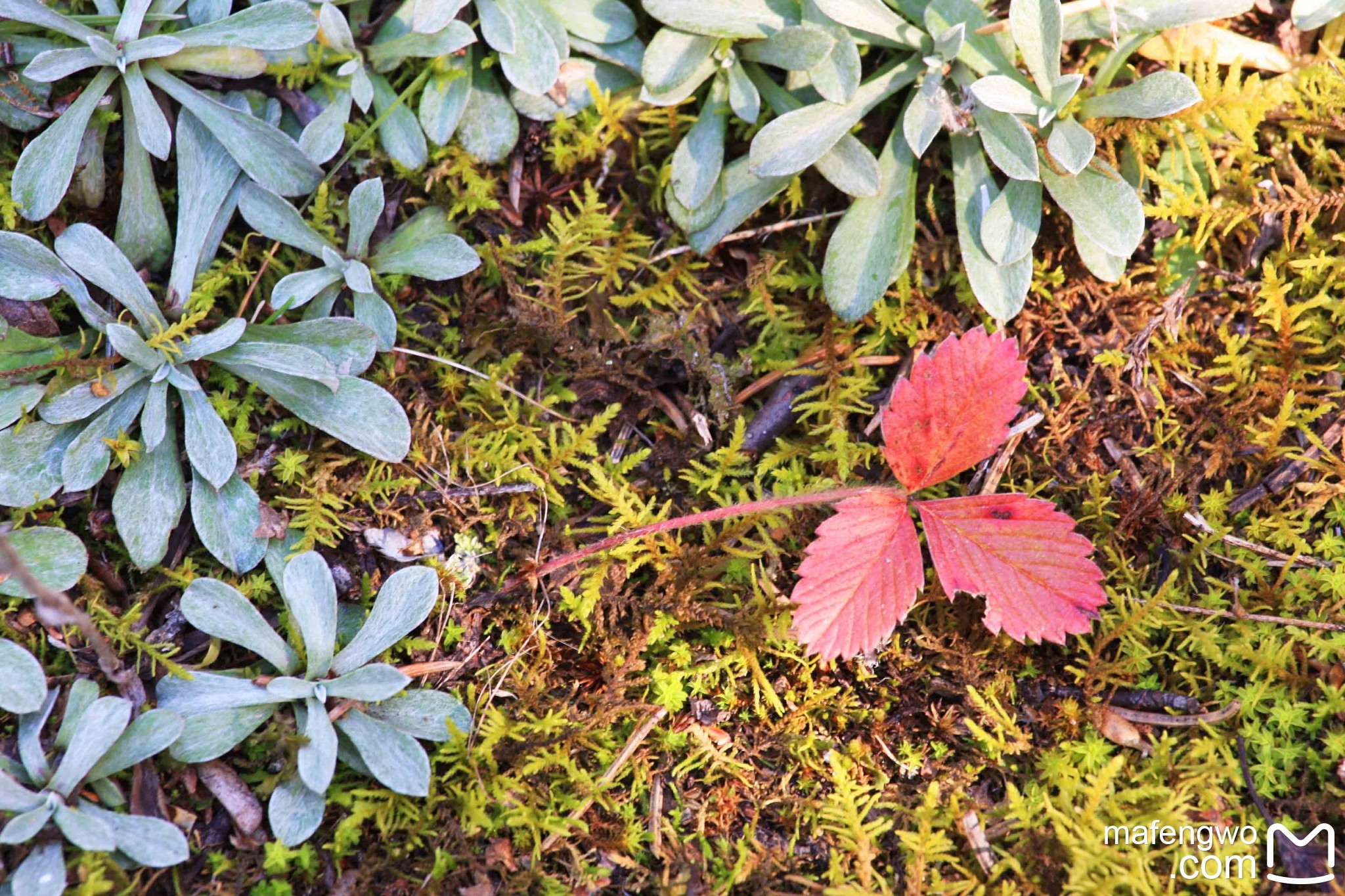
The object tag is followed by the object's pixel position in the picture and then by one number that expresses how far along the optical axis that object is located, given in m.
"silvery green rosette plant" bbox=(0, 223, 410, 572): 2.01
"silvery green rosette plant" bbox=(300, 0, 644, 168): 2.23
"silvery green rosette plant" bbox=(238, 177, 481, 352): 2.16
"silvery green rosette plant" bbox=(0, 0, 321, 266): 2.09
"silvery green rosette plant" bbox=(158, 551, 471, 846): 1.86
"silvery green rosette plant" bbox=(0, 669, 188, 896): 1.72
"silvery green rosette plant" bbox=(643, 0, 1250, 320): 2.10
